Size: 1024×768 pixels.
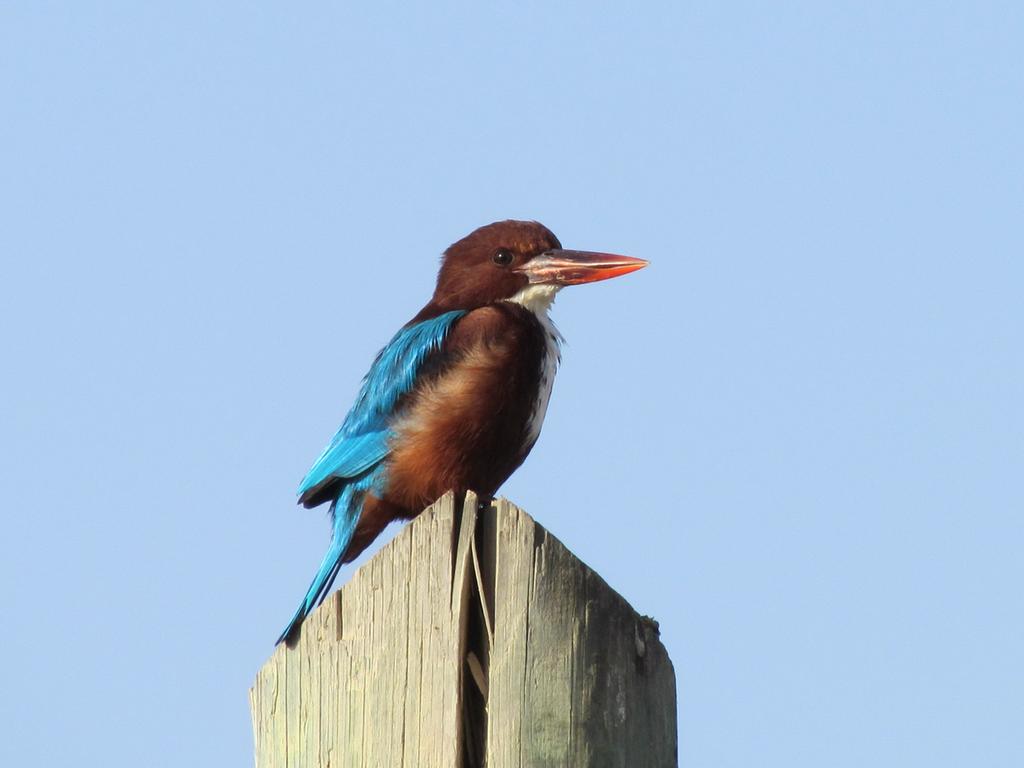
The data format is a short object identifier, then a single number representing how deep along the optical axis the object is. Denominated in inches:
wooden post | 236.2
